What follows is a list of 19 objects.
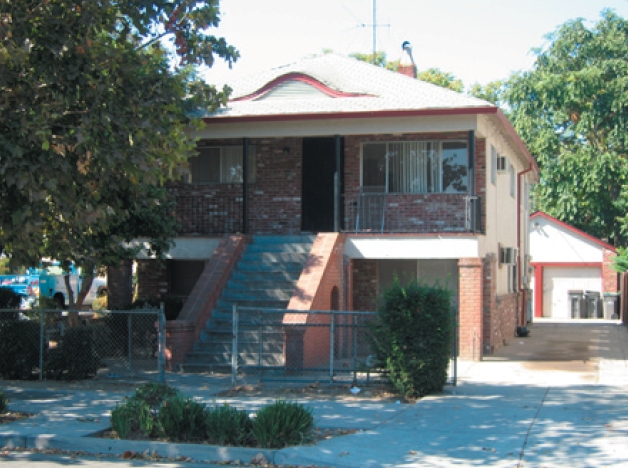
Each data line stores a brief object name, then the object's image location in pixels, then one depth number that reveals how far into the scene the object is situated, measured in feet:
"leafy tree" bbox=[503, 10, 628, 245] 129.39
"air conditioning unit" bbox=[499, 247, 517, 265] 72.74
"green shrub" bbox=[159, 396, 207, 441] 32.22
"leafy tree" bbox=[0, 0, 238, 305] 32.91
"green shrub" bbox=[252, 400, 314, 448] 31.04
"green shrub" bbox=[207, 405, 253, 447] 31.65
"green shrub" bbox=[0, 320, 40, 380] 48.98
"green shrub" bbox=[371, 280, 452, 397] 41.60
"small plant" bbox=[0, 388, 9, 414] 36.86
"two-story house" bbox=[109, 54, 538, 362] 58.54
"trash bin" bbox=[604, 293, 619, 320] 117.39
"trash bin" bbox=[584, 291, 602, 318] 118.93
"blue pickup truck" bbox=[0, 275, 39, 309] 104.27
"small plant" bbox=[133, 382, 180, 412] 34.12
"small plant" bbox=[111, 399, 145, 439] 32.89
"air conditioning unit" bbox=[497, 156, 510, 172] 71.20
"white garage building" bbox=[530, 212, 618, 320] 121.90
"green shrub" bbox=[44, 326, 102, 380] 48.34
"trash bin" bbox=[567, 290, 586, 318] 119.24
